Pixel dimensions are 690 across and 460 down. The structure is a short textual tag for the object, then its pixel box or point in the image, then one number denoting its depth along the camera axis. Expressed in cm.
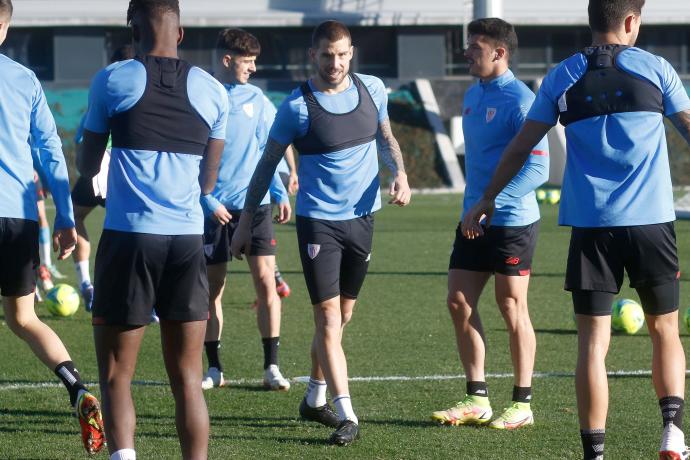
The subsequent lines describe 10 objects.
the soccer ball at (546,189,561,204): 5856
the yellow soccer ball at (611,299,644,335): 2026
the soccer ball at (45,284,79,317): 2250
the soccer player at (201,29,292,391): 1678
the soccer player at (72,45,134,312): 2237
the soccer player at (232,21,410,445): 1364
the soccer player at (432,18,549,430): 1412
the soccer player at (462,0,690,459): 1116
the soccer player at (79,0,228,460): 1028
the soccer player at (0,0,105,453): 1222
